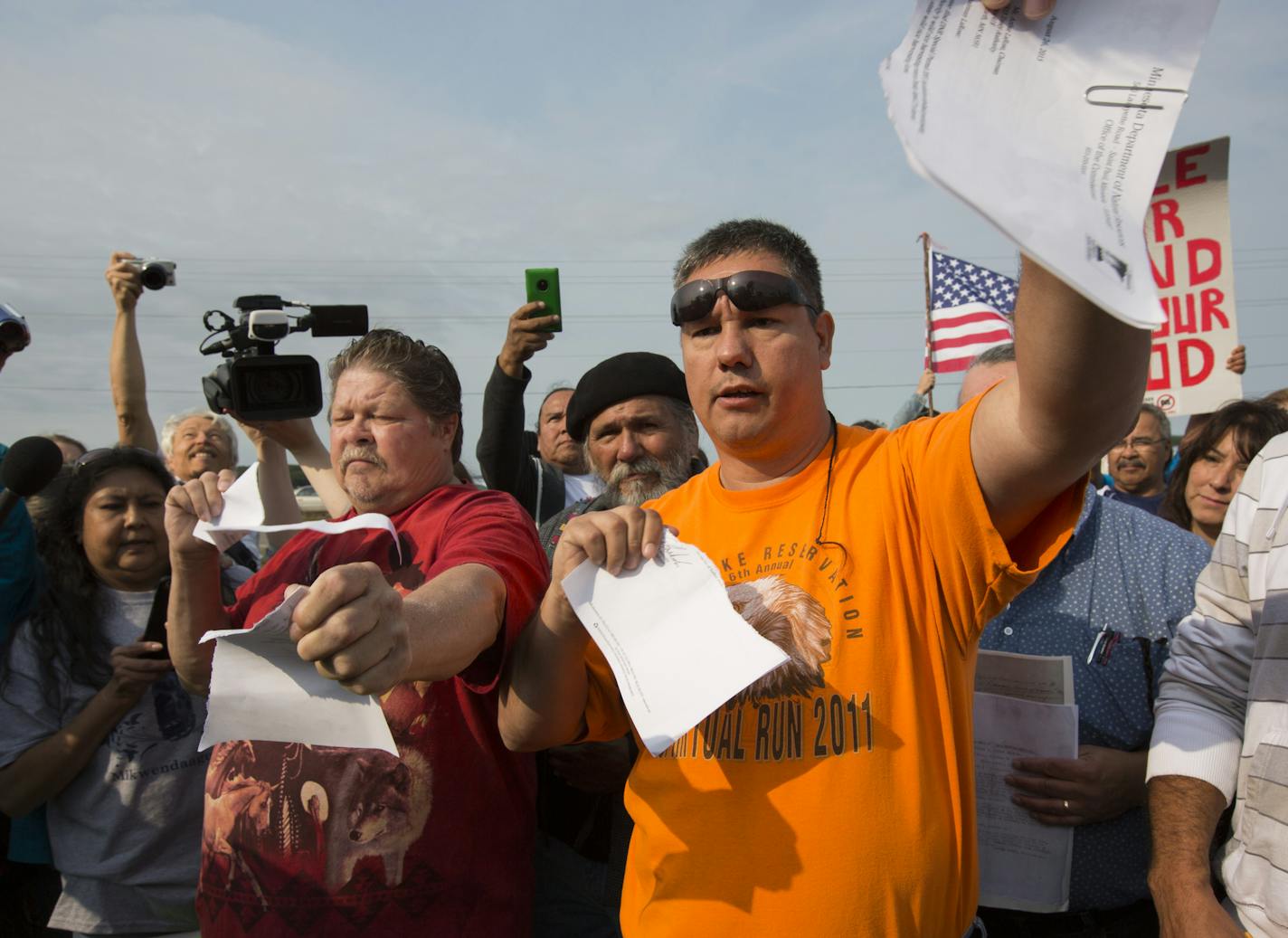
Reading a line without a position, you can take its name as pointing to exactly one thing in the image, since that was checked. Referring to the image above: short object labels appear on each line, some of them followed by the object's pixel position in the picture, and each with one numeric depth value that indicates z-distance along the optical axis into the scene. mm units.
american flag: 8492
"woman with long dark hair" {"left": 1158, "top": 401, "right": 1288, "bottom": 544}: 3229
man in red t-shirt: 1974
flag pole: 9388
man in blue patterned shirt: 2133
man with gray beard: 3436
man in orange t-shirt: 1489
